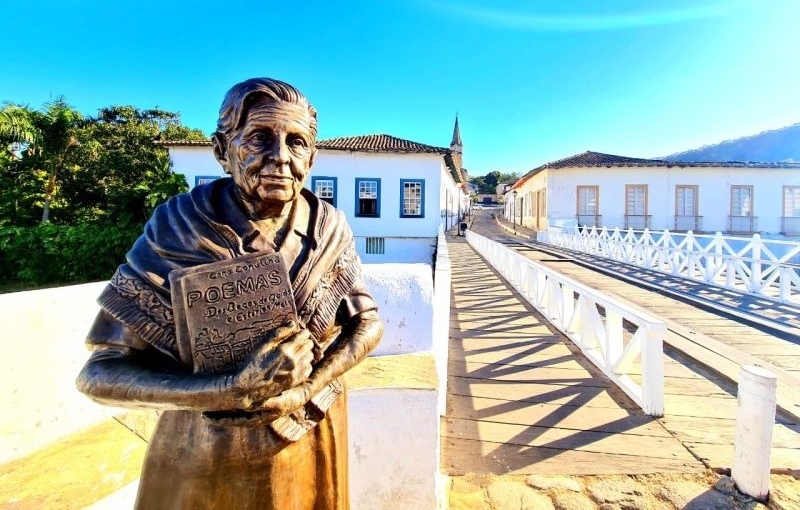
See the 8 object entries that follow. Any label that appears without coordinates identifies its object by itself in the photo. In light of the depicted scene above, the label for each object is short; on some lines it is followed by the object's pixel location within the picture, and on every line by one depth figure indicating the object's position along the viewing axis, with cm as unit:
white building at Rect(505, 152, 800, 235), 2295
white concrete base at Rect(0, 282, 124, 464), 179
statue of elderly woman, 91
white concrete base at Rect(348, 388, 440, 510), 209
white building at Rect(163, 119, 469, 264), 1931
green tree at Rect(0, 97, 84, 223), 2077
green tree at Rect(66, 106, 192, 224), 2350
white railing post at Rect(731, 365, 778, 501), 235
